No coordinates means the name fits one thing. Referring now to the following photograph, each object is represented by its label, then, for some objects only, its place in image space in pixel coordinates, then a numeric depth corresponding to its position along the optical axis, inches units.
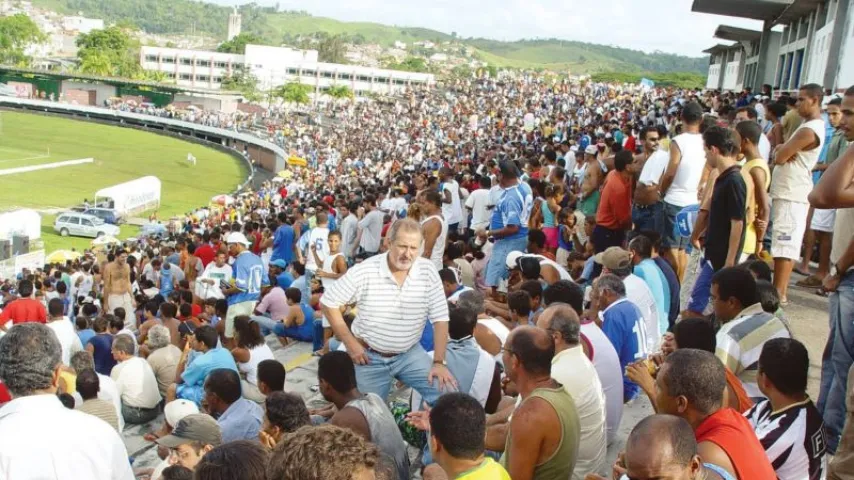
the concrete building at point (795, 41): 688.4
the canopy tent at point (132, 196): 1451.8
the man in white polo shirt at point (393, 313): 203.0
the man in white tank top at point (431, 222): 361.1
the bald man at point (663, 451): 116.3
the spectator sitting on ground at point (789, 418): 153.9
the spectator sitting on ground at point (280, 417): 173.3
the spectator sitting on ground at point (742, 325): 185.9
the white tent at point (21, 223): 1100.9
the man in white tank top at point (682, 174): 322.3
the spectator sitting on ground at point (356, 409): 170.7
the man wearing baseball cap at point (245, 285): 422.3
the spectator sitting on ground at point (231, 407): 208.5
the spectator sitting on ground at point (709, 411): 131.6
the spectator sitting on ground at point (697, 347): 161.1
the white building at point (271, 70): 4608.8
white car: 1329.8
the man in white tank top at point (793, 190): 285.3
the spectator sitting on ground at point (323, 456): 93.5
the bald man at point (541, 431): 157.5
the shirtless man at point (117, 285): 552.4
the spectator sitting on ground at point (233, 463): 117.6
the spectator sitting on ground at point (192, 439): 178.9
